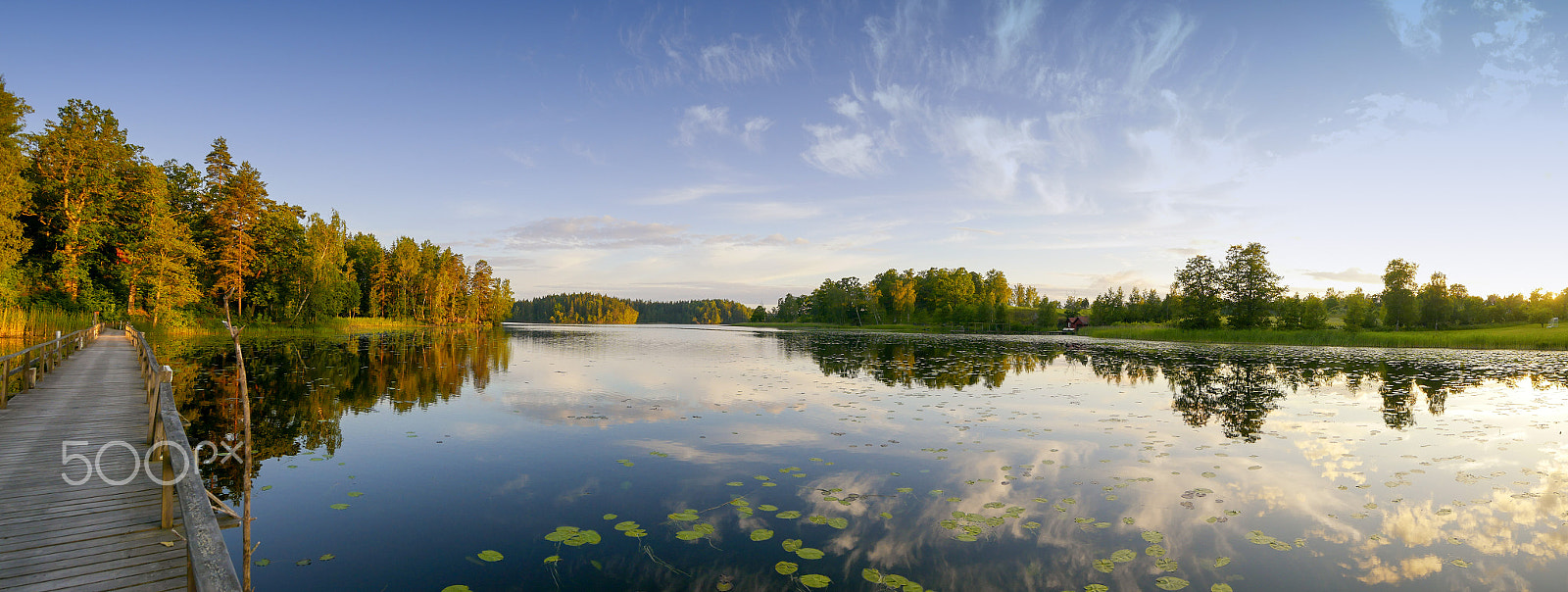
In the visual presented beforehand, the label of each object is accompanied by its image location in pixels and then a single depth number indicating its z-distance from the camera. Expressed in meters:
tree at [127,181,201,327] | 42.75
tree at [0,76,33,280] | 31.33
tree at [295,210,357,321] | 61.22
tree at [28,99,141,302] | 39.81
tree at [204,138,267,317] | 50.94
